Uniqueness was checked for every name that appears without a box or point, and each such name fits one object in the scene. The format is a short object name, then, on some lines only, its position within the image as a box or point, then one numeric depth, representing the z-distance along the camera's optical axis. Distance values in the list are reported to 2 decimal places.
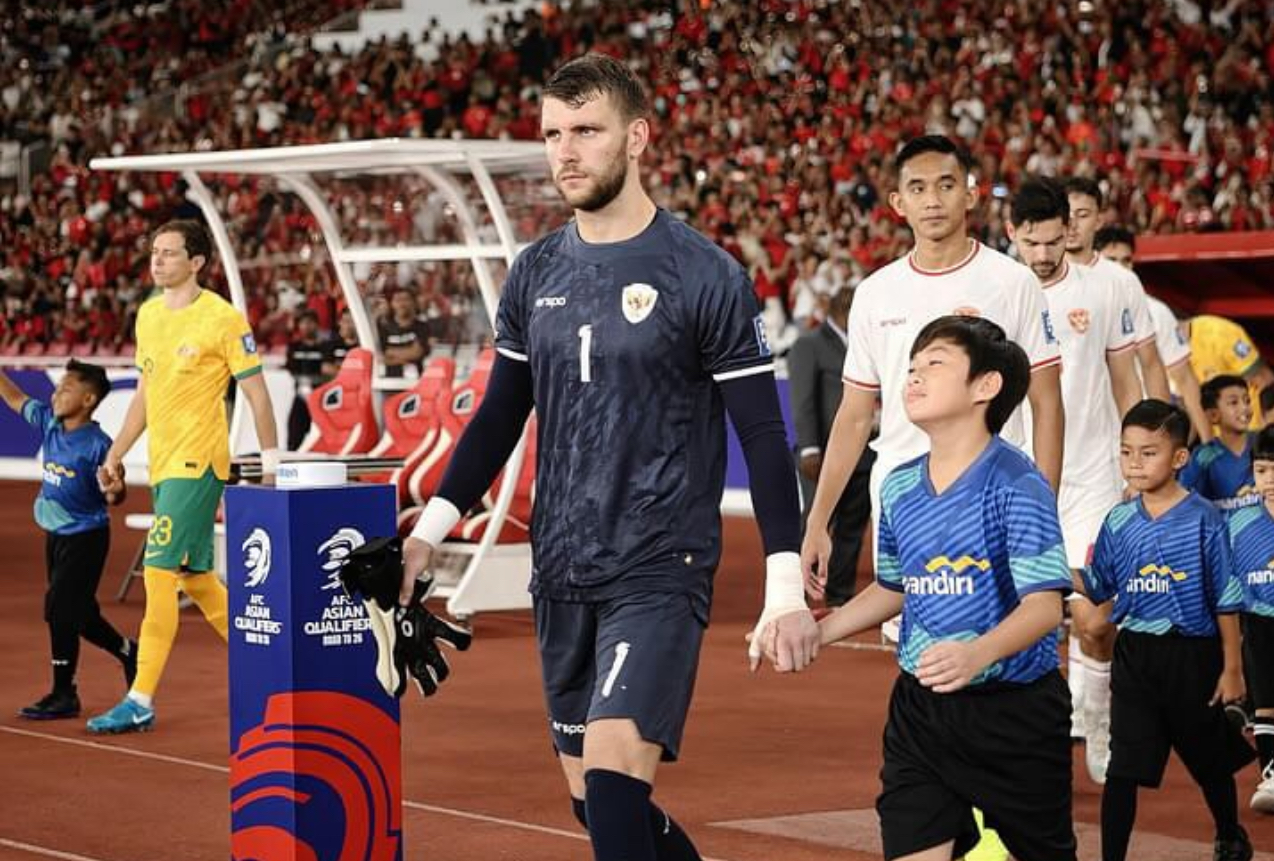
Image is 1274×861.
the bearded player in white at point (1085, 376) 9.05
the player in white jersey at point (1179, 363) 10.97
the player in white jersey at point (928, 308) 7.52
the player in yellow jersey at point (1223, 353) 12.66
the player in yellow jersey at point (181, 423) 10.47
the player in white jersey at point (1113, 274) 9.27
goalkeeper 5.35
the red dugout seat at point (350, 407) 16.36
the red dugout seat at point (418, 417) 15.59
